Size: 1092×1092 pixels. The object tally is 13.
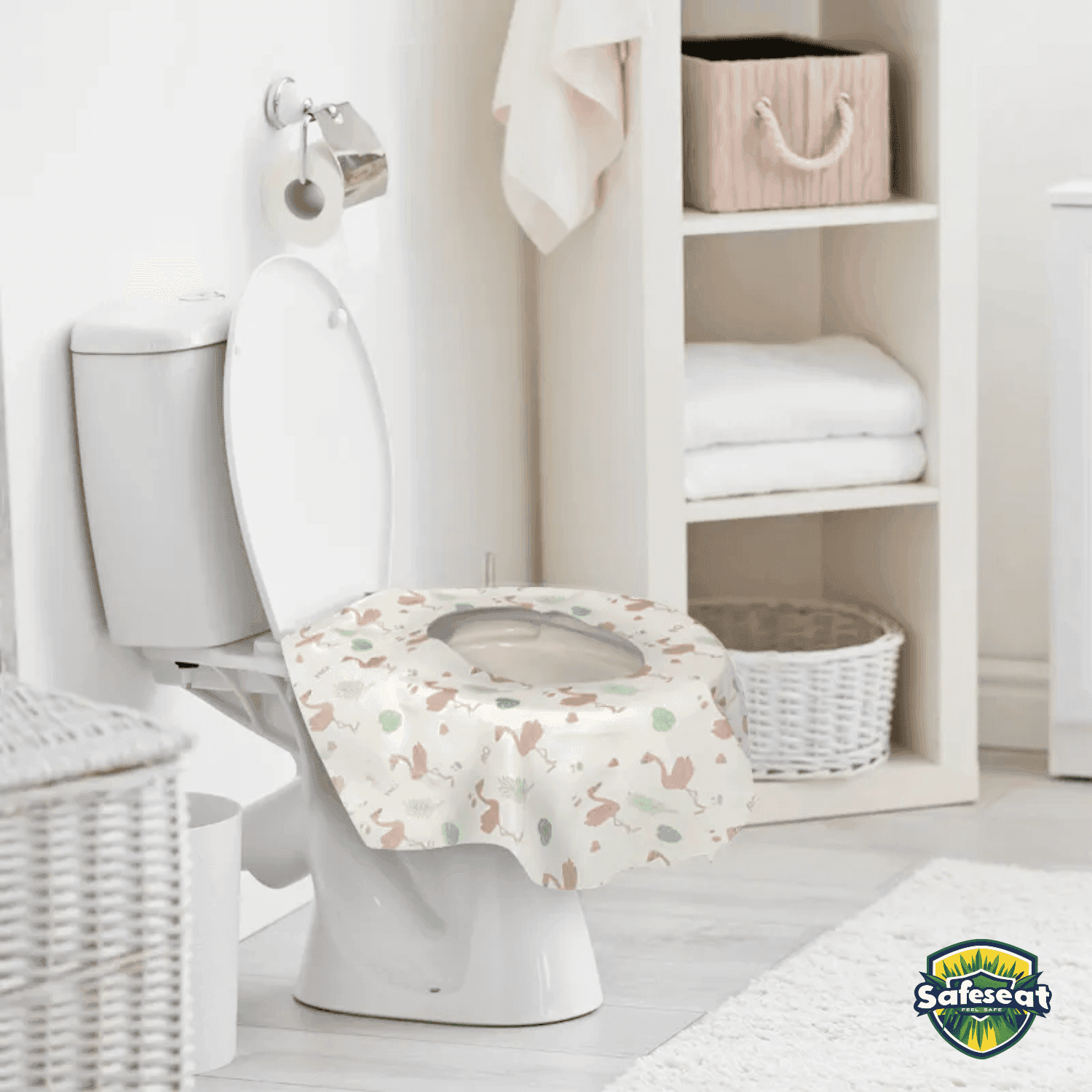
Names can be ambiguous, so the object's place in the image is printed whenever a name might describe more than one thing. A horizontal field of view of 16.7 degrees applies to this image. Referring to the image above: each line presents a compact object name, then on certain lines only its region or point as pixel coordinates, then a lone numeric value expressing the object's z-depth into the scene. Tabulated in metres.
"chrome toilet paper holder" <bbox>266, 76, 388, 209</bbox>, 4.03
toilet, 3.44
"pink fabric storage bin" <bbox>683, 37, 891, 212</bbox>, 4.59
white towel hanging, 4.37
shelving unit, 4.58
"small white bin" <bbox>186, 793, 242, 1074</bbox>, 3.48
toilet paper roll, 3.99
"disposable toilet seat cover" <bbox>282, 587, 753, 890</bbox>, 3.40
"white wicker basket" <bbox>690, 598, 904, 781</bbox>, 4.78
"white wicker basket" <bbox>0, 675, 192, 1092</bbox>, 2.57
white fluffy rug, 3.43
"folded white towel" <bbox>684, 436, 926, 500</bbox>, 4.68
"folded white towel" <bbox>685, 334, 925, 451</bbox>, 4.68
